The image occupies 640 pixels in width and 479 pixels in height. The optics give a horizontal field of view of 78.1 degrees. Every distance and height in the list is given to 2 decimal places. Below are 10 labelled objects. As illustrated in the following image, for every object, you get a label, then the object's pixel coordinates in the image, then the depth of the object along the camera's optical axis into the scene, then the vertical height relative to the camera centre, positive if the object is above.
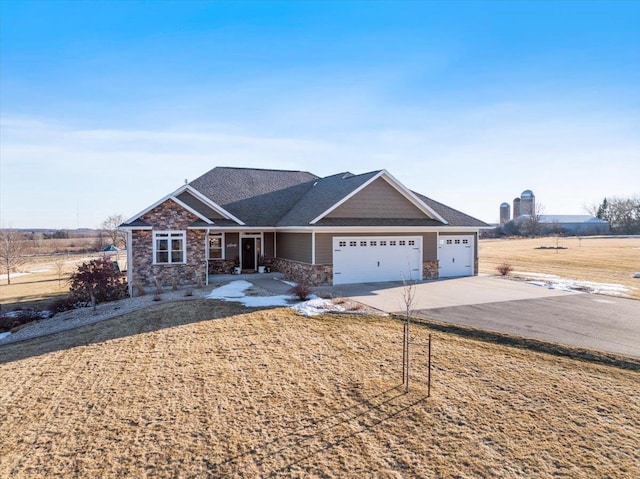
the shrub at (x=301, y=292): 14.33 -2.15
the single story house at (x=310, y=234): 17.97 -0.04
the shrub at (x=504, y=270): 21.98 -2.19
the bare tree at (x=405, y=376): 7.14 -2.79
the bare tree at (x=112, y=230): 53.91 +0.82
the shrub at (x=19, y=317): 13.34 -2.98
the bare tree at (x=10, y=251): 29.42 -1.18
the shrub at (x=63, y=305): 15.44 -2.75
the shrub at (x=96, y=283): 15.27 -1.91
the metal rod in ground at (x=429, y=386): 6.94 -2.80
